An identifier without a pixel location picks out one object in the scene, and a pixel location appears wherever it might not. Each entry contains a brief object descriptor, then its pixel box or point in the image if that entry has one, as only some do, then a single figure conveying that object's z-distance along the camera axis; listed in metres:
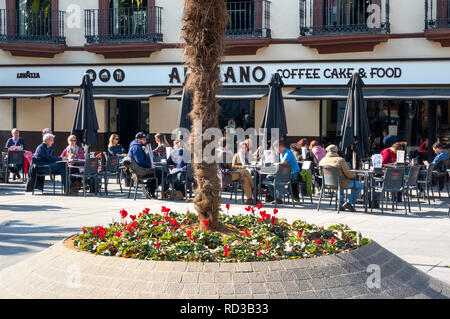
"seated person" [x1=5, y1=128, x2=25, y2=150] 20.17
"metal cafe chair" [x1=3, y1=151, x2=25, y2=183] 18.55
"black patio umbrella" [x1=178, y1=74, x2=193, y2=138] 15.41
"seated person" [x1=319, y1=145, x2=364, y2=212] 13.44
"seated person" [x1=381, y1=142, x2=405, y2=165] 15.86
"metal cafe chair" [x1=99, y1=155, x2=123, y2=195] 16.19
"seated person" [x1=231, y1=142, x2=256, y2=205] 14.71
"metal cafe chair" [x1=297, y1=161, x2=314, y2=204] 15.47
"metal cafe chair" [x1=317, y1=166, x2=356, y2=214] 13.42
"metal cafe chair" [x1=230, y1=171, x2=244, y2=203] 14.68
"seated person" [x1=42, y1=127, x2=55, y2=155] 16.64
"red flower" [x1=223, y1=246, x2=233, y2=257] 6.19
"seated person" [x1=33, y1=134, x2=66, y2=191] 16.03
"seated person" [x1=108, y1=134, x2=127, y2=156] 18.09
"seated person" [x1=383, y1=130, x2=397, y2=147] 20.77
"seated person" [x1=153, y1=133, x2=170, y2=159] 19.03
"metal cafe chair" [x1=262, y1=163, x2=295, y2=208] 14.37
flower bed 6.30
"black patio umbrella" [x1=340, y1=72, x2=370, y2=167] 14.64
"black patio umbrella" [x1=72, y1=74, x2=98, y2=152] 17.22
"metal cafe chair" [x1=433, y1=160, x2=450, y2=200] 16.06
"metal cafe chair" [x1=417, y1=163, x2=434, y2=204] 15.27
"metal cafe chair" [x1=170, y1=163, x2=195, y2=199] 14.87
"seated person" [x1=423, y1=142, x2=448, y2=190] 16.17
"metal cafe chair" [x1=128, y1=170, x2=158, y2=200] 15.22
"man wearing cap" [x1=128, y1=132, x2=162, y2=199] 15.21
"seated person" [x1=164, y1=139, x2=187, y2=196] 15.17
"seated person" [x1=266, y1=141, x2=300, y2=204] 15.10
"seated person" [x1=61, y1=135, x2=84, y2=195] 16.55
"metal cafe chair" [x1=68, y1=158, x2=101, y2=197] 15.69
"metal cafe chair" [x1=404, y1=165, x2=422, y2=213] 13.95
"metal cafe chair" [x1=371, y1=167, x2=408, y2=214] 13.49
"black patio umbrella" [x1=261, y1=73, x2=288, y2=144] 15.68
